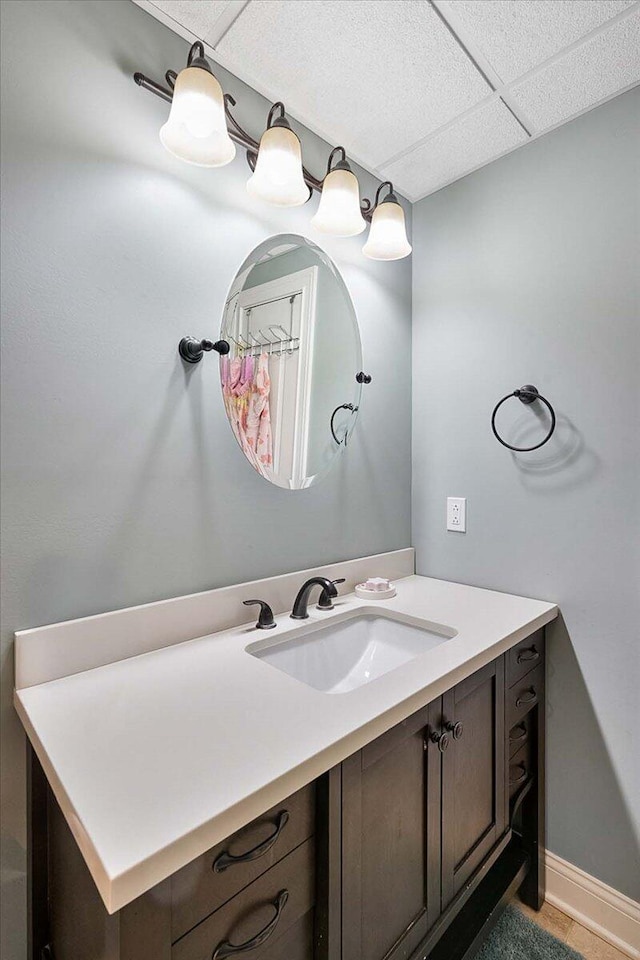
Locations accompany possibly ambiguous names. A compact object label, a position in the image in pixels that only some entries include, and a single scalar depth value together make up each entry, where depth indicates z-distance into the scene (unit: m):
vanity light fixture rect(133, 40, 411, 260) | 1.03
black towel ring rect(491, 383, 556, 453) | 1.48
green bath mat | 1.30
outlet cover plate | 1.72
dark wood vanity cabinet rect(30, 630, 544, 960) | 0.66
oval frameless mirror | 1.31
